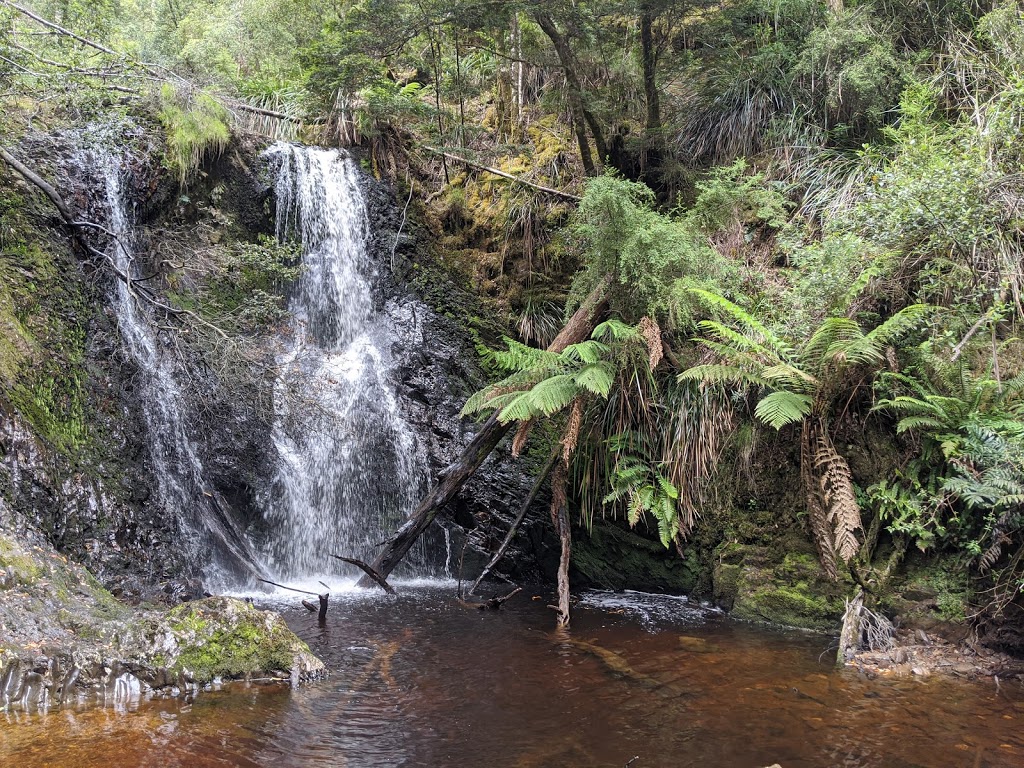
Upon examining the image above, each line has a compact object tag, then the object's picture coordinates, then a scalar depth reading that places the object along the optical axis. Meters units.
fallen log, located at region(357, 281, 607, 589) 6.90
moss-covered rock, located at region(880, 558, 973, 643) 5.33
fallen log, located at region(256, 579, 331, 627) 5.90
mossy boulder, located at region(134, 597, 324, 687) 4.26
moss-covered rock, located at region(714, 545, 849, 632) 6.07
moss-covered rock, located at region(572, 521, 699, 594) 7.17
